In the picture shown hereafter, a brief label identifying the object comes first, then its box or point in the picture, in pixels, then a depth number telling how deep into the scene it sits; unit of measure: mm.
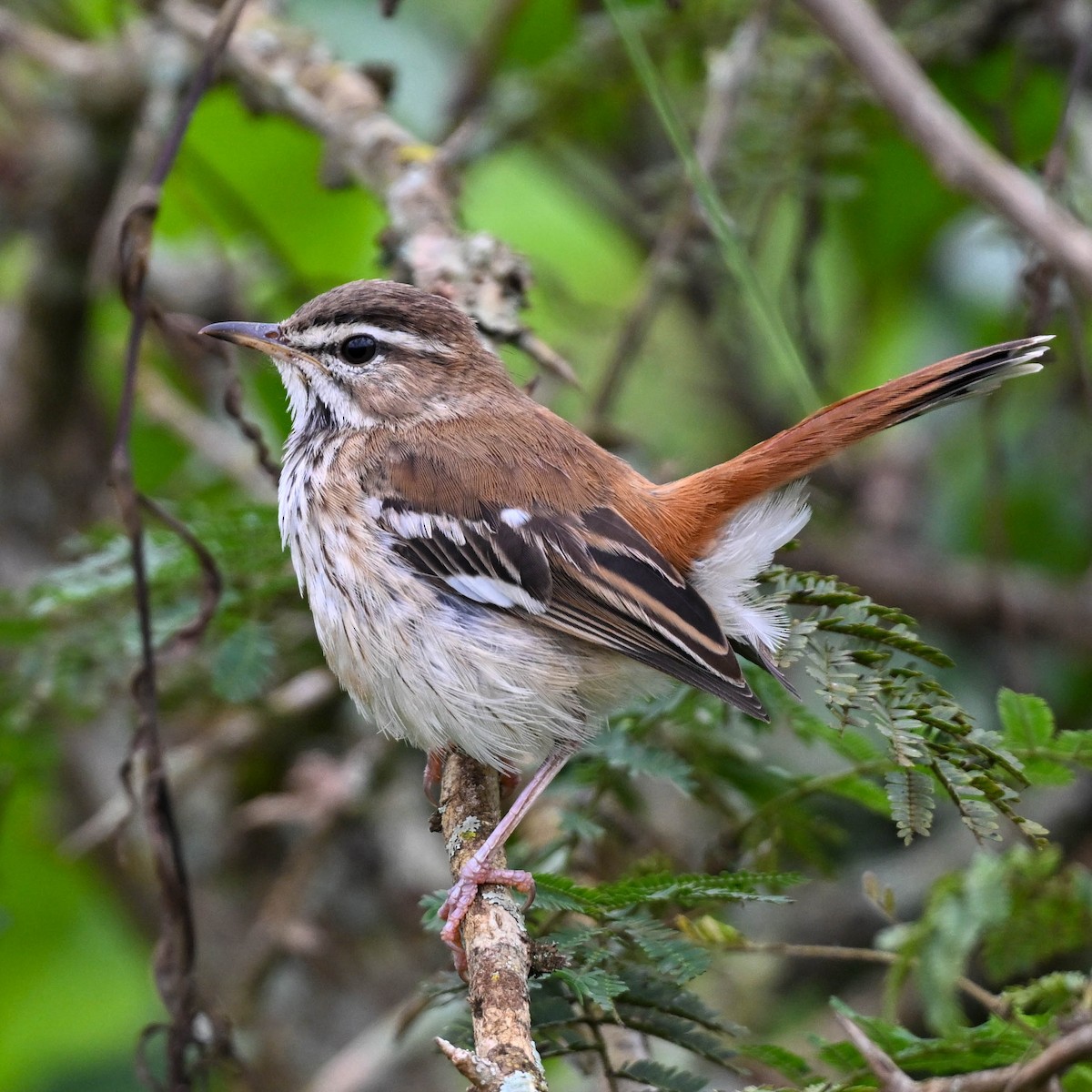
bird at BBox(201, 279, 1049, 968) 6238
